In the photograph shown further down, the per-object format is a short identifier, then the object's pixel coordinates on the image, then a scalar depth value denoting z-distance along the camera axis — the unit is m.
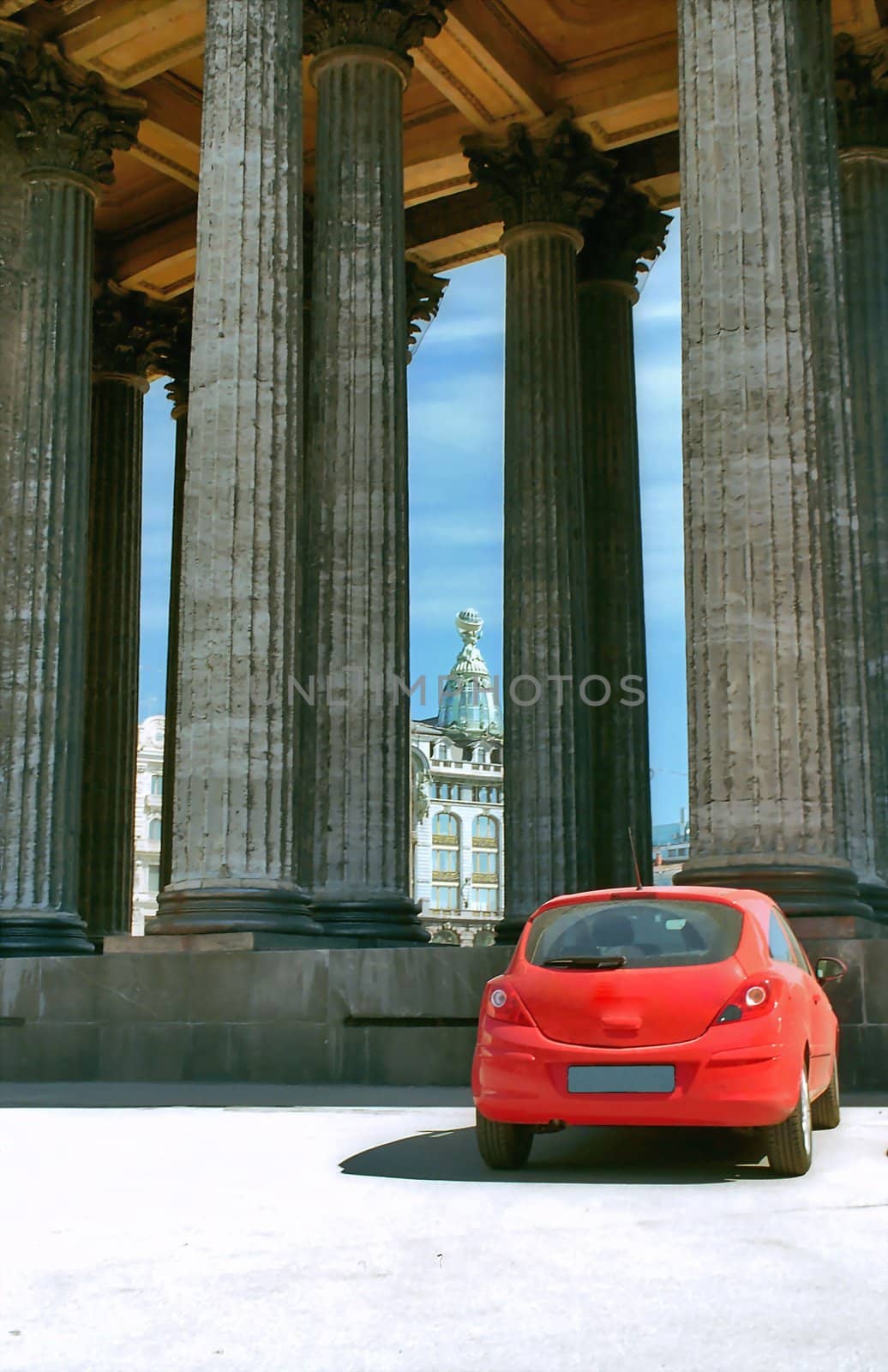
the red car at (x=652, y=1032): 10.49
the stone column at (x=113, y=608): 38.41
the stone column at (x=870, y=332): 26.52
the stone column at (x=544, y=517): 30.41
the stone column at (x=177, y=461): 40.79
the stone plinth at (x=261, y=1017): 19.36
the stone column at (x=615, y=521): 33.81
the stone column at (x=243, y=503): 21.70
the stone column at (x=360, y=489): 24.66
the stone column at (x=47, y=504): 27.12
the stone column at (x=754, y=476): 18.78
